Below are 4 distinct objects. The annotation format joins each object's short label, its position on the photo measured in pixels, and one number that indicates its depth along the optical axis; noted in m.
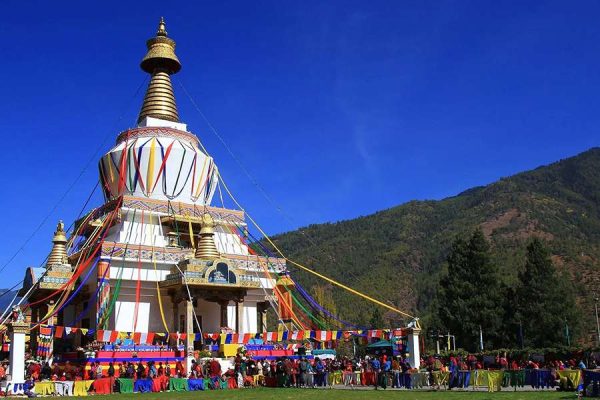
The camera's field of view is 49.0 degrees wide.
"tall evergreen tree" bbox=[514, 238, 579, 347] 42.88
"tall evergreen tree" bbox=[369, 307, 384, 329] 73.71
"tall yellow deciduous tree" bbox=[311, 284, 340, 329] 67.71
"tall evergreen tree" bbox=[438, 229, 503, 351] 43.53
